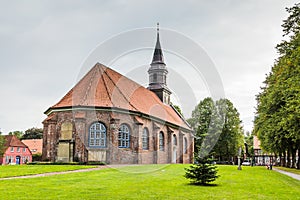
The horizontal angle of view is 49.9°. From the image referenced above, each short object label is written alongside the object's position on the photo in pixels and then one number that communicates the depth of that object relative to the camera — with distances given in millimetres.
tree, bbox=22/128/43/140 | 78312
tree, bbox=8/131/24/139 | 105044
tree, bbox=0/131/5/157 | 52019
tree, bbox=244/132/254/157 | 98212
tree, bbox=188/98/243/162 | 56344
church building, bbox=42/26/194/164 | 28734
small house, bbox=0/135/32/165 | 61906
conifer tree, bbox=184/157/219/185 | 13457
